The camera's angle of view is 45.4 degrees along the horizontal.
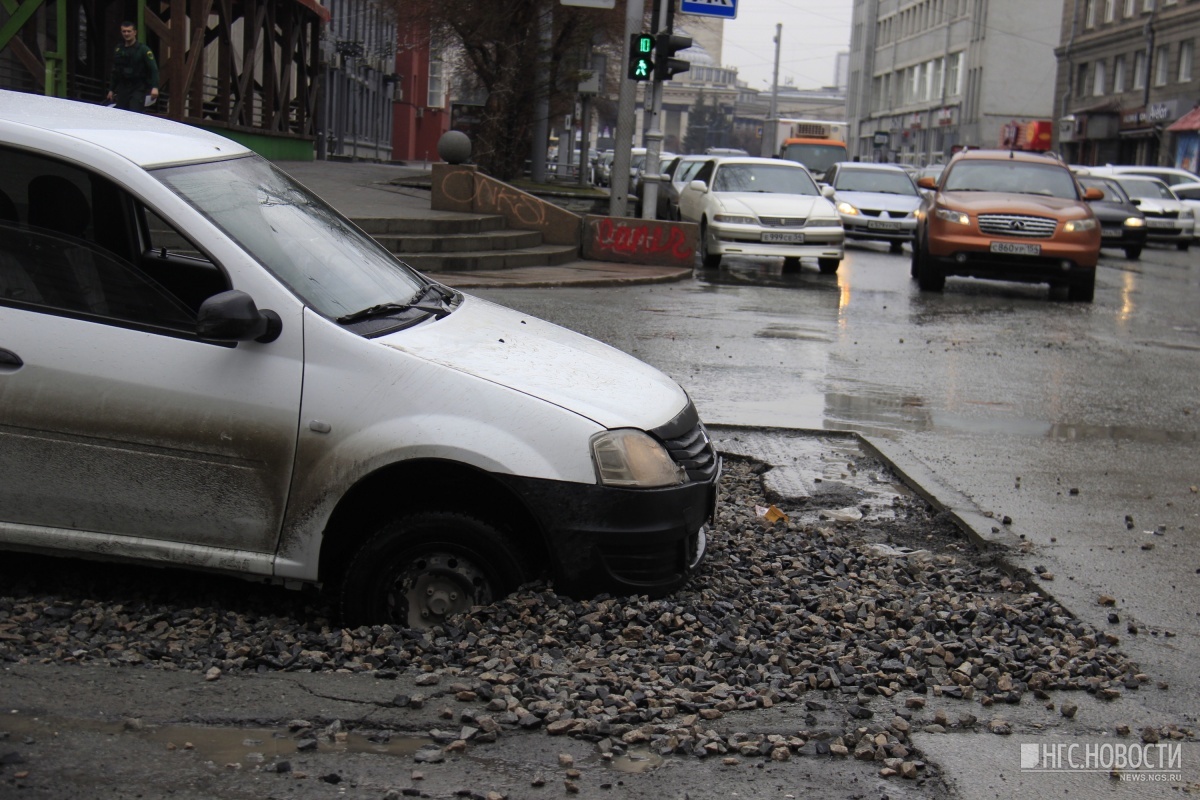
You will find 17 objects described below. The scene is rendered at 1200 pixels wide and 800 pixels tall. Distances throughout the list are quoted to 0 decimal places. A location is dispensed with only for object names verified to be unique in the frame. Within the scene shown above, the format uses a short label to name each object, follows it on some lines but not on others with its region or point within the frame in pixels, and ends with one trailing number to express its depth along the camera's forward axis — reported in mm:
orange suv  17812
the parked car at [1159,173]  35719
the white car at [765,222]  20688
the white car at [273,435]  4434
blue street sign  21094
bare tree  28266
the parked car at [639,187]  27388
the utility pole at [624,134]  21094
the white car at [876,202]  27484
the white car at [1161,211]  33812
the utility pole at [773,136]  51322
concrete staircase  16938
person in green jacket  18547
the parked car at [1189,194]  35656
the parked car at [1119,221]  29422
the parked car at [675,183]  26438
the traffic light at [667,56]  19828
